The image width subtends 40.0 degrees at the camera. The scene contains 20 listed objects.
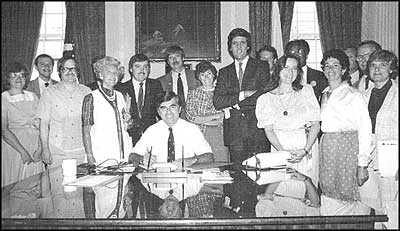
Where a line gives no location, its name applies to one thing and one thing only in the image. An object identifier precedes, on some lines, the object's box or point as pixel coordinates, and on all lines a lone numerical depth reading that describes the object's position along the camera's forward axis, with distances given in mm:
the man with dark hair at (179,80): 3844
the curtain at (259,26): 5242
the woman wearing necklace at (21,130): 2930
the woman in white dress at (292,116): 3221
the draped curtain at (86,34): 5117
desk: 1705
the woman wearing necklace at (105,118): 3256
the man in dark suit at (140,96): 3602
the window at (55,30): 4953
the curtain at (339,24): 4566
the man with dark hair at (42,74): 3729
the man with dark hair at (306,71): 3475
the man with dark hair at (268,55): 3854
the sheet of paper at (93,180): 2398
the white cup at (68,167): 2615
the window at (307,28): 5305
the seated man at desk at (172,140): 3078
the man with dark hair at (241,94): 3540
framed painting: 4875
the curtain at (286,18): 5164
